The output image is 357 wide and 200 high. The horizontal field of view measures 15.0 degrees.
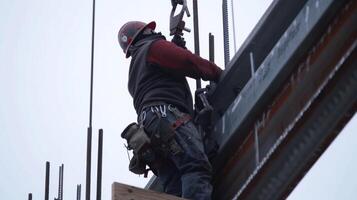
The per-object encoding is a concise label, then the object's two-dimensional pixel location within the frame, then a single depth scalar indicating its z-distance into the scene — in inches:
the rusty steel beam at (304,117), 386.9
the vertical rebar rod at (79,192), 758.1
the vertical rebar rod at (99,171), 602.2
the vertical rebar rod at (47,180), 747.8
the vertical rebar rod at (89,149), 588.1
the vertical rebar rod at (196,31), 514.8
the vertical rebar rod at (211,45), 536.1
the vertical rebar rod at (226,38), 500.4
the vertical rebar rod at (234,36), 549.5
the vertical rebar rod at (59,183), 766.5
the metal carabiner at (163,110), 462.9
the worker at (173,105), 443.1
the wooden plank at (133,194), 401.0
